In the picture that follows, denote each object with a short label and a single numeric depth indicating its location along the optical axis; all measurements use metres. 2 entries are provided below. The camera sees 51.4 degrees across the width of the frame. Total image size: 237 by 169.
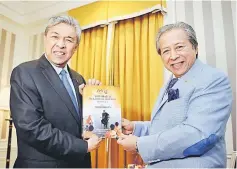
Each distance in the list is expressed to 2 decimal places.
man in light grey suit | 1.14
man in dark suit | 1.24
